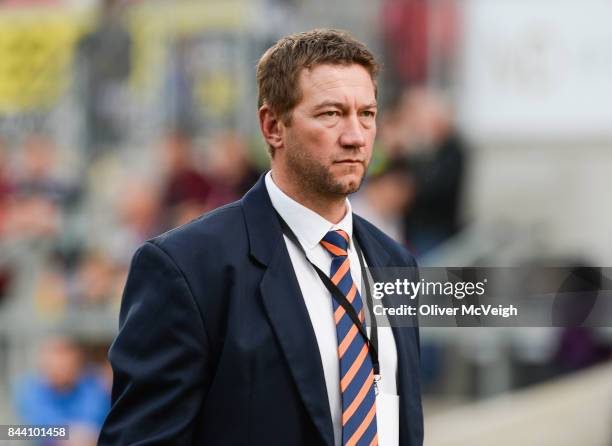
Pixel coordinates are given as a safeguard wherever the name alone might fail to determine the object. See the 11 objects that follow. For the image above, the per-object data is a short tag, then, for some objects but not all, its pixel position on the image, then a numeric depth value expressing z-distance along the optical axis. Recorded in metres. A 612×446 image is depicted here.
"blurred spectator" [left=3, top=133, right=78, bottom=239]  15.45
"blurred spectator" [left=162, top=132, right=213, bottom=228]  14.50
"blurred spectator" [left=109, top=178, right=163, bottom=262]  14.86
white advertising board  13.27
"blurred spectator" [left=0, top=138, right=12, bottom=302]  14.88
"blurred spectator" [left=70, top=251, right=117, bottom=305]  14.46
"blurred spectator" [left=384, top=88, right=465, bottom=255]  13.11
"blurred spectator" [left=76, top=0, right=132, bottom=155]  16.19
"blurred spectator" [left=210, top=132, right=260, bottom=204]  14.03
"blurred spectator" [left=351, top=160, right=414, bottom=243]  12.90
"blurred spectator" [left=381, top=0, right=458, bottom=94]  13.95
